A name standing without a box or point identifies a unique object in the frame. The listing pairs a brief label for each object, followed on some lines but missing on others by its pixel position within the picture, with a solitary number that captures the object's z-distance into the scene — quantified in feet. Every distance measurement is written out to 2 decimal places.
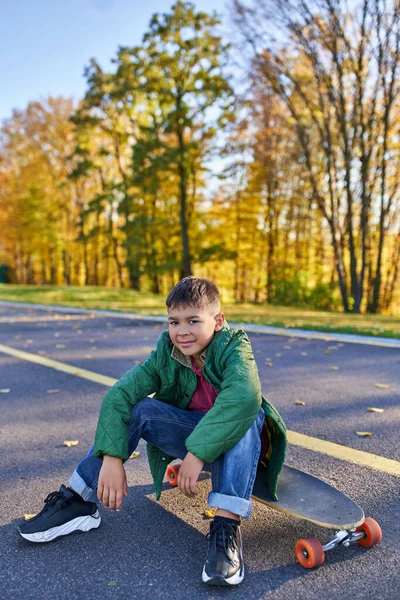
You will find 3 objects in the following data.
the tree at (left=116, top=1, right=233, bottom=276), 67.51
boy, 6.97
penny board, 7.02
